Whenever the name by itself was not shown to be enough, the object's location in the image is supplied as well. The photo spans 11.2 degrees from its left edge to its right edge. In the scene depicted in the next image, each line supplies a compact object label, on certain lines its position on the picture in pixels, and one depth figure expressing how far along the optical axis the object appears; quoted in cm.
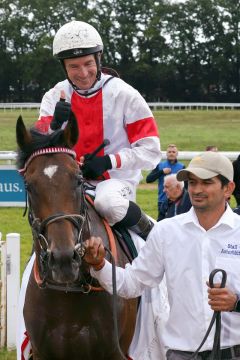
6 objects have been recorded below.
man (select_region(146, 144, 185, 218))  1972
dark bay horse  630
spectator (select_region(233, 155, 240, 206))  1582
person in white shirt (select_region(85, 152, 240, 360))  584
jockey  772
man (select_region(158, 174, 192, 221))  1413
